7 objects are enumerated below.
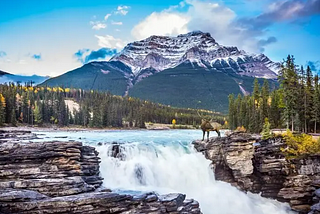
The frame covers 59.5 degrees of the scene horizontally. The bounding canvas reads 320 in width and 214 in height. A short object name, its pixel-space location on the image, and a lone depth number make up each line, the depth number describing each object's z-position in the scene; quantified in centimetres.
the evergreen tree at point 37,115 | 10906
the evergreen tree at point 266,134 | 3304
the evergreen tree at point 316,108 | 5051
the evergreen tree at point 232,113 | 9569
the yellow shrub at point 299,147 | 2992
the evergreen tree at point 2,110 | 8572
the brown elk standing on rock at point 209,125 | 3575
